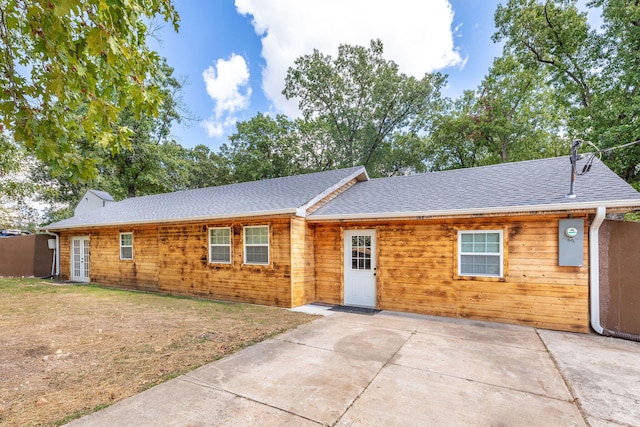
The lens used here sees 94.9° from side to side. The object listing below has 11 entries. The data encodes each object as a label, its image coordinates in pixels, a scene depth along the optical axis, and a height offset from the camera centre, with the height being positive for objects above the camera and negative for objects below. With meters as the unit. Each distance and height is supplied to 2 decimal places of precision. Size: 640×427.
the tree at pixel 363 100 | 22.39 +9.15
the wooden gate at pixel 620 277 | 5.38 -1.19
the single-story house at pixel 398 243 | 5.73 -0.69
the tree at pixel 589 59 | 11.73 +7.50
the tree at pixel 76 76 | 2.83 +1.58
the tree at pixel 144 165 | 21.75 +4.03
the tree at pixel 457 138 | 20.55 +5.64
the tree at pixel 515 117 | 18.97 +6.55
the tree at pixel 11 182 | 9.19 +1.26
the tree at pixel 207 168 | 28.03 +4.57
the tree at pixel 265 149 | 24.69 +5.78
